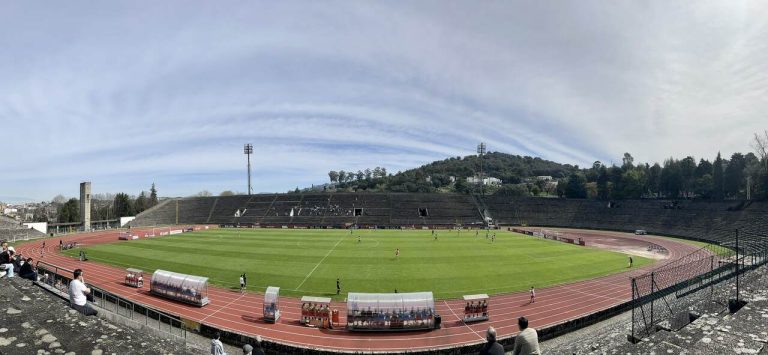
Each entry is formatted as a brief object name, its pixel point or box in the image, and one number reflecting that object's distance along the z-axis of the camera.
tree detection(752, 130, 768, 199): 68.88
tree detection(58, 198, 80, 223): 94.06
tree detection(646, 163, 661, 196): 103.55
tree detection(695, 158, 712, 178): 94.00
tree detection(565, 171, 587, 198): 108.94
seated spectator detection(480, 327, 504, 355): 6.50
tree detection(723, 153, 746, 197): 84.69
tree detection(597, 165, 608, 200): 103.53
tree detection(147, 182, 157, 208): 131.50
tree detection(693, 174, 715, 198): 89.62
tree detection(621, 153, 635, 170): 139.61
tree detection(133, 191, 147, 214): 121.53
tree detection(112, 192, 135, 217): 105.69
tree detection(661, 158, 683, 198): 95.50
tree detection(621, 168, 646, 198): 95.00
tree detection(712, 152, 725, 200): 86.69
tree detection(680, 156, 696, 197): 96.69
